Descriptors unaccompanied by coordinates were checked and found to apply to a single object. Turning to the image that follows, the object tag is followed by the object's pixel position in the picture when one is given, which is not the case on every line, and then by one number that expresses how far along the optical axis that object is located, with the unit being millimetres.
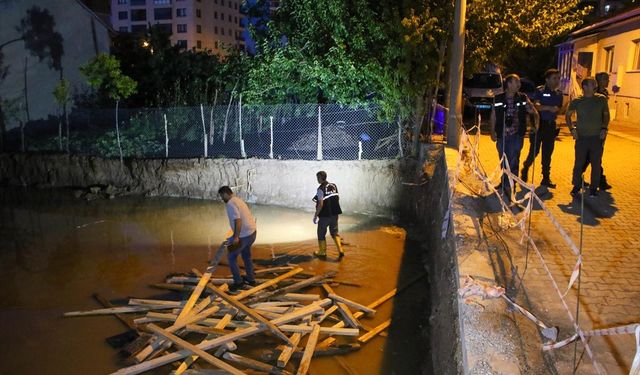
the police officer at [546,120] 8477
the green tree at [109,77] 18594
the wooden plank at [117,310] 7871
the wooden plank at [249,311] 6722
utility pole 10742
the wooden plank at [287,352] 6277
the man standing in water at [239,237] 8656
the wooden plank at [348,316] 7334
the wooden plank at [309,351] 6176
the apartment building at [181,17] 73500
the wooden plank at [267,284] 7910
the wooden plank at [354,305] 7823
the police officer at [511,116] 8320
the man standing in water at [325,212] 10242
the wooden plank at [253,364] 6203
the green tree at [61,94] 19031
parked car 18812
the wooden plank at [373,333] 7100
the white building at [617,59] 17125
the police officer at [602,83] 8344
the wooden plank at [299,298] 8094
